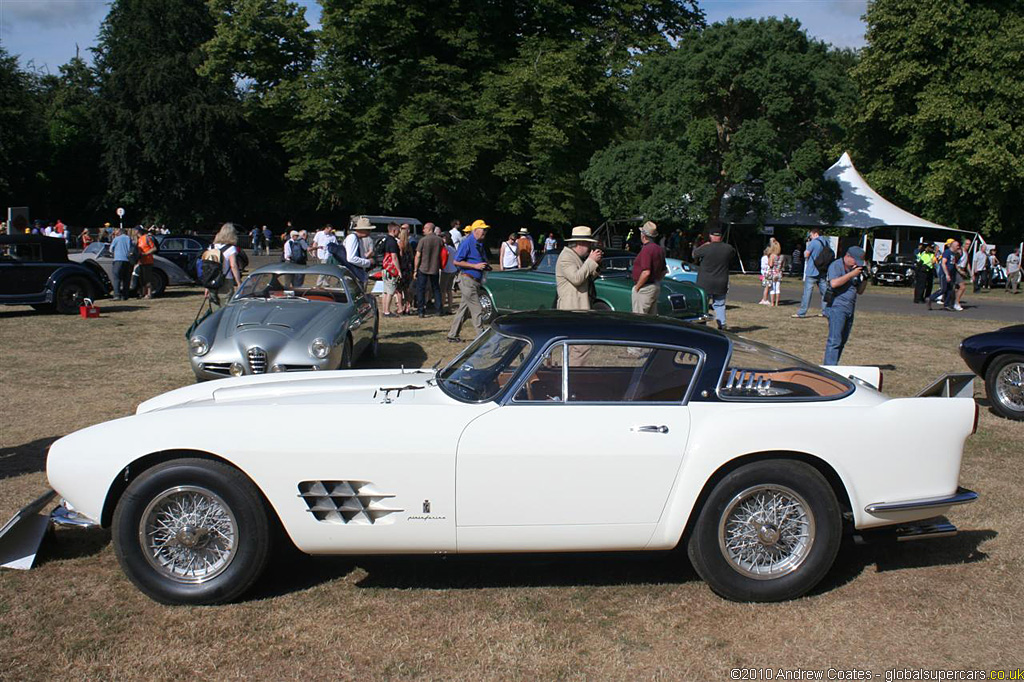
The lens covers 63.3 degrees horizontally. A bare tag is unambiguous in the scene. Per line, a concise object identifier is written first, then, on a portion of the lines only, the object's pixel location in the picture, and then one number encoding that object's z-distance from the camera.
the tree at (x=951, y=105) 31.56
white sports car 3.98
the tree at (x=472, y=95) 30.81
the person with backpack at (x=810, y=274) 16.12
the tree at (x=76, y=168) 50.81
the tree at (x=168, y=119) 44.88
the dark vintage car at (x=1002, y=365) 8.05
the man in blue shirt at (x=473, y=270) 12.01
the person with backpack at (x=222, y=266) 11.64
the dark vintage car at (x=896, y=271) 29.55
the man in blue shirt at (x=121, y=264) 18.06
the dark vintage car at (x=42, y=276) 15.39
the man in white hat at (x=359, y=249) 15.63
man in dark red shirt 10.28
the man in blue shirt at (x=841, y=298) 9.10
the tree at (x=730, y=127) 31.45
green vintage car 13.92
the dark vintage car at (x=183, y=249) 23.61
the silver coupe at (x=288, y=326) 8.46
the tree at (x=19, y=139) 46.19
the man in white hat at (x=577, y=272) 9.06
